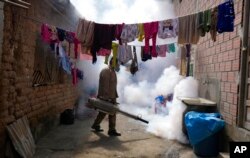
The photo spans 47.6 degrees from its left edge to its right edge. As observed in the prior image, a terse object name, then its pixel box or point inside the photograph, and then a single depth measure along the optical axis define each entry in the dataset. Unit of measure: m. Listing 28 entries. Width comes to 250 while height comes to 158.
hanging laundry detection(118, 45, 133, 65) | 9.54
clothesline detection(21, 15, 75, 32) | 6.29
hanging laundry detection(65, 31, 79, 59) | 7.94
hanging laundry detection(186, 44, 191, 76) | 10.02
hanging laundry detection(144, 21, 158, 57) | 6.61
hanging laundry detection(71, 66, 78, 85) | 9.86
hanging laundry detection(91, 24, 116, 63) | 6.99
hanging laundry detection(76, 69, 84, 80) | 11.12
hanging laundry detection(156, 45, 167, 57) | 10.63
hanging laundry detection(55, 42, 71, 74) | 8.04
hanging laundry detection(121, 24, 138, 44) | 6.84
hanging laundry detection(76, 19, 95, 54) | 7.04
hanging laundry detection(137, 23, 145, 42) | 6.75
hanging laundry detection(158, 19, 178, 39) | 6.31
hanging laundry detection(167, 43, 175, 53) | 10.48
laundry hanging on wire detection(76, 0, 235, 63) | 5.16
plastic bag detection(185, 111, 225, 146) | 5.86
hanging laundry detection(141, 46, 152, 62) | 9.67
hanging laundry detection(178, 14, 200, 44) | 5.98
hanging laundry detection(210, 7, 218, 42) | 5.32
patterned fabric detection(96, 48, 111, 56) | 9.56
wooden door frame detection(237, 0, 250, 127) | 5.18
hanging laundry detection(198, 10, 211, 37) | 5.49
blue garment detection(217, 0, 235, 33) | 5.04
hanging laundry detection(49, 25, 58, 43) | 7.33
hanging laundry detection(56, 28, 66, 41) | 7.64
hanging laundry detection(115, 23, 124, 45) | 6.98
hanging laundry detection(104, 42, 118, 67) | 8.66
